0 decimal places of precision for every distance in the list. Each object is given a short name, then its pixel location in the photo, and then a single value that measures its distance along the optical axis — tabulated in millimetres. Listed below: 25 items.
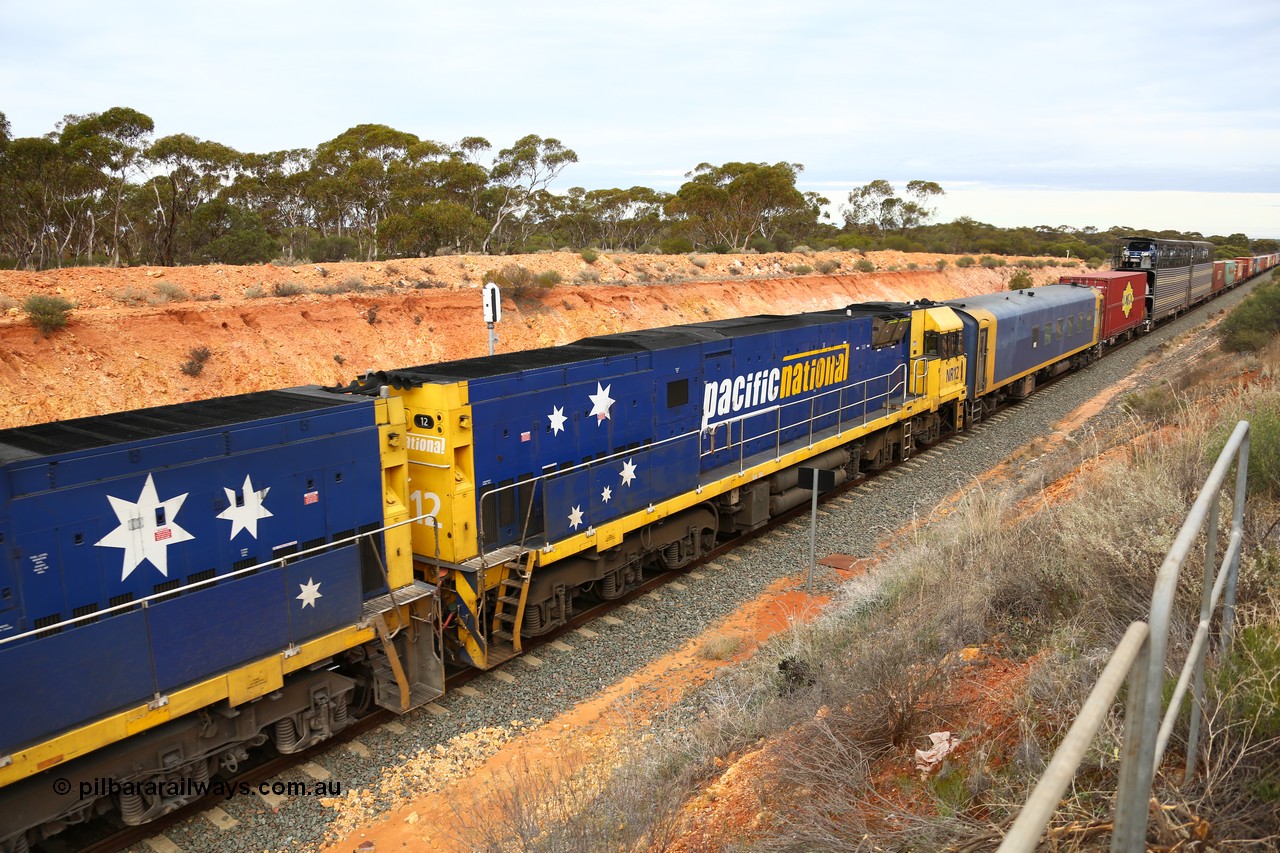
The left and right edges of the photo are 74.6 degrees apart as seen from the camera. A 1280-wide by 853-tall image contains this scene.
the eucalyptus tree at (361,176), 43594
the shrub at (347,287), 26750
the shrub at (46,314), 19500
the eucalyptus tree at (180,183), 36594
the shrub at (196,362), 21188
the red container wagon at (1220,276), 51500
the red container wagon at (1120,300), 31875
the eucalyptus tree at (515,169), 49969
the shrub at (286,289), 25781
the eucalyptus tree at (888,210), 92688
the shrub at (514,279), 29781
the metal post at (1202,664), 3279
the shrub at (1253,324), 23016
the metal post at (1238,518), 3628
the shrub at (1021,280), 52941
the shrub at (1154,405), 16562
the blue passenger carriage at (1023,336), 21500
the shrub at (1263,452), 7020
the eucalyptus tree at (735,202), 62062
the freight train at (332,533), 6297
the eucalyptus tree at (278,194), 44125
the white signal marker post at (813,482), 11375
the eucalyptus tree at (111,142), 33781
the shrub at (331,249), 37406
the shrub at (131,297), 22719
